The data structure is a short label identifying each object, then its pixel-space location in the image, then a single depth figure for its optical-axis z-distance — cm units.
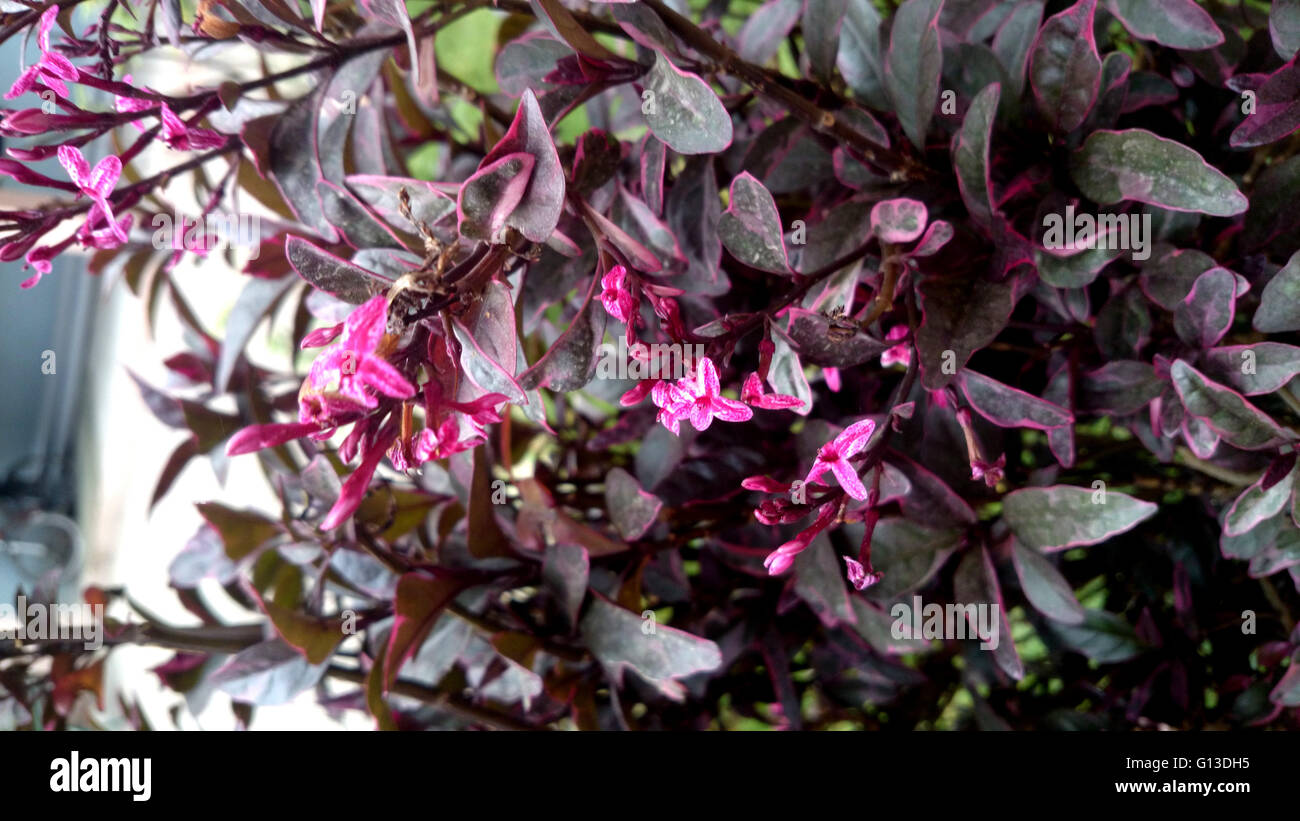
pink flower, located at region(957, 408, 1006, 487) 45
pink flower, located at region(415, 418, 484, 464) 38
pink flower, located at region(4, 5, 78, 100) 45
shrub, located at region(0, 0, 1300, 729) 45
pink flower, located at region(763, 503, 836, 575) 41
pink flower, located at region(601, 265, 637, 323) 40
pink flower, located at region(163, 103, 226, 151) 48
